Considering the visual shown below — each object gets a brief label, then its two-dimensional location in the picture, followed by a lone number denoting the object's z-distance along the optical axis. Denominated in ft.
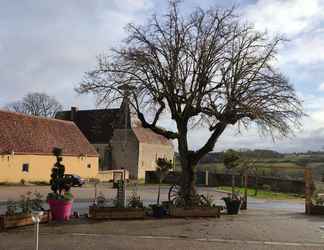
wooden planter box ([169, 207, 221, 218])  55.67
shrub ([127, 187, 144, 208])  54.69
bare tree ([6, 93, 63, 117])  225.35
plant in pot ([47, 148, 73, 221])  50.78
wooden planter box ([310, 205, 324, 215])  65.16
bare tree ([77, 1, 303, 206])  57.11
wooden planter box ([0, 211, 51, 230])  44.27
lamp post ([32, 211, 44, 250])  26.01
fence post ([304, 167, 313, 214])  65.77
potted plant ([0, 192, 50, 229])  44.65
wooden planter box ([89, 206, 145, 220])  52.47
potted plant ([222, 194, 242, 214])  61.36
